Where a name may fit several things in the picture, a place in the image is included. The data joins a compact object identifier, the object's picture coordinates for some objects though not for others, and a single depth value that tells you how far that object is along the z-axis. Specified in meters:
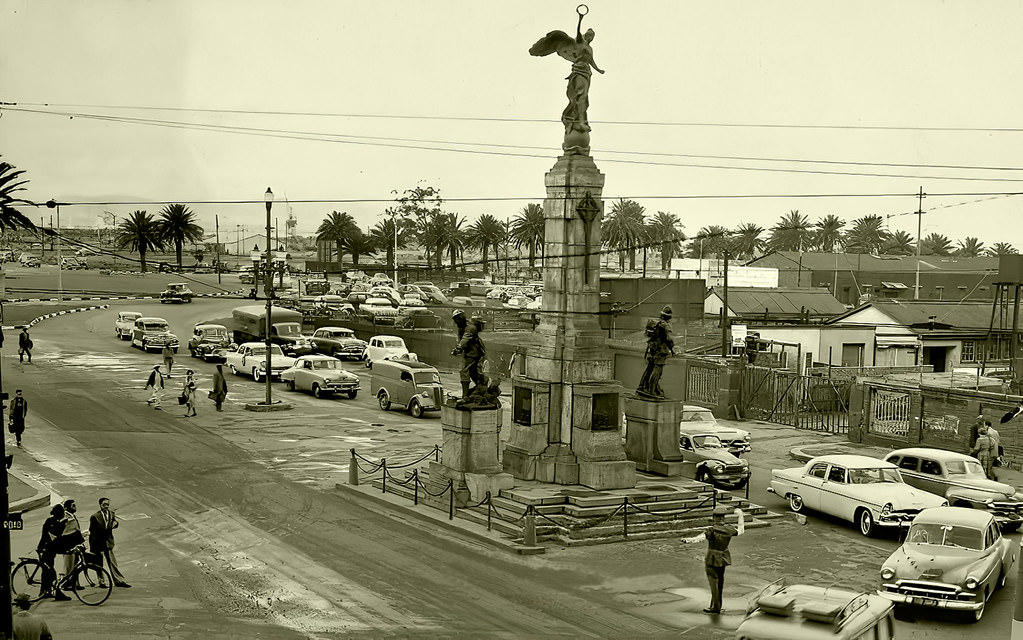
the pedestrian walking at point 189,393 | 32.72
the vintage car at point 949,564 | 14.81
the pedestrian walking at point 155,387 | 34.14
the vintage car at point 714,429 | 28.22
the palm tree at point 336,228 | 110.94
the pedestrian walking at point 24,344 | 44.03
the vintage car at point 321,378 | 38.66
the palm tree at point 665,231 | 102.12
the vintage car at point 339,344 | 49.75
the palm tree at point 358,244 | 116.03
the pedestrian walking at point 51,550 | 14.84
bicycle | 15.05
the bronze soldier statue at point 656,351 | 23.00
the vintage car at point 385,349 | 46.75
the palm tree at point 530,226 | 97.07
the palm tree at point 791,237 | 111.05
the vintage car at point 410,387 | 35.50
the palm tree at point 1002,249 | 122.25
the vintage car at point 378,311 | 58.53
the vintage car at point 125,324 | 54.41
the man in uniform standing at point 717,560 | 14.98
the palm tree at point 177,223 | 90.50
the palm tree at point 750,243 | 107.81
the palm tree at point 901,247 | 126.38
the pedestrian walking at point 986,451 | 24.61
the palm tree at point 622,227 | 88.44
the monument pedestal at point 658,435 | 23.12
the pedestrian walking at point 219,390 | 34.41
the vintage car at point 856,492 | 19.77
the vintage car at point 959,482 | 20.44
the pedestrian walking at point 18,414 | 26.06
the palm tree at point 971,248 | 129.95
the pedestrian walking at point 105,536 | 15.41
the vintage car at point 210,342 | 47.59
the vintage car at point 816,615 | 10.87
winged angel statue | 22.28
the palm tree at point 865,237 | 122.56
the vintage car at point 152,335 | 49.56
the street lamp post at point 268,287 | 34.44
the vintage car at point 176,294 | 75.00
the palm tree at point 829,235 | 115.00
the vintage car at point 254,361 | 41.75
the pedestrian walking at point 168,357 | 40.47
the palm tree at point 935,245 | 139.68
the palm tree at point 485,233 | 109.06
